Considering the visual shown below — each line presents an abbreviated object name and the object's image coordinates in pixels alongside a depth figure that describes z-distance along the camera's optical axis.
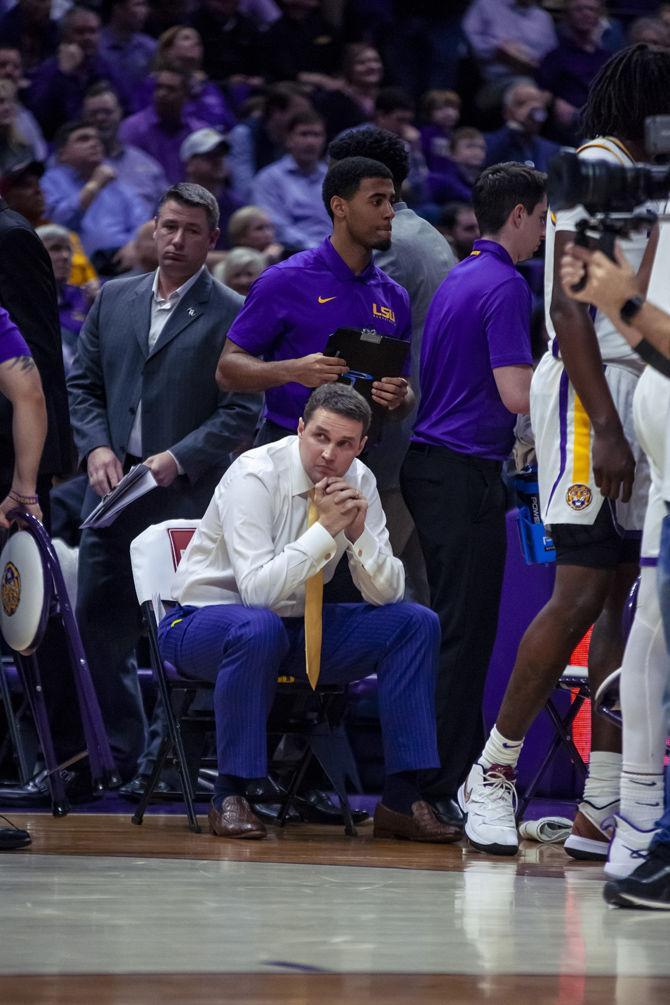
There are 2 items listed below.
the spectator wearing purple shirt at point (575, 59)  23.70
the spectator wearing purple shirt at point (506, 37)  23.86
